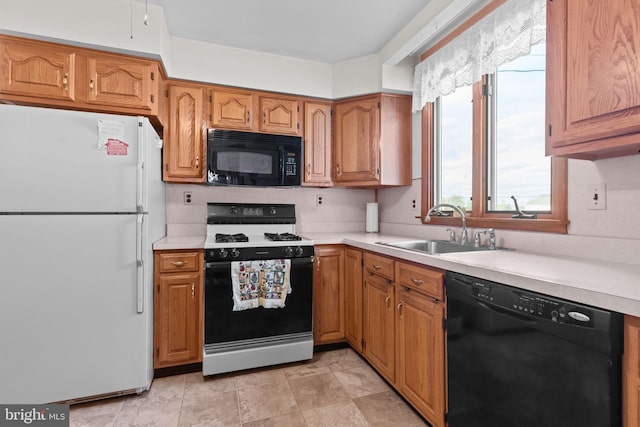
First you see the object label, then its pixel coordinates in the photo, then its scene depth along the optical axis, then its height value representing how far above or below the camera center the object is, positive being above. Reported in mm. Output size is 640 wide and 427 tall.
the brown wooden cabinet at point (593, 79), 1030 +503
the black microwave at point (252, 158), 2523 +462
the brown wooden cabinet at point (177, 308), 2105 -673
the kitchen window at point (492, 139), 1679 +505
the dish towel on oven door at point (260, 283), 2150 -510
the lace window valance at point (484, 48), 1601 +1031
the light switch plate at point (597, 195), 1376 +85
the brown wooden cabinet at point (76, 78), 1859 +855
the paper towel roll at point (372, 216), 3096 -35
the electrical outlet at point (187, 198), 2756 +124
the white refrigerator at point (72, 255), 1687 -252
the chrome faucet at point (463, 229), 2025 -106
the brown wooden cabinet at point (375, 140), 2736 +662
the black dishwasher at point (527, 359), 867 -504
